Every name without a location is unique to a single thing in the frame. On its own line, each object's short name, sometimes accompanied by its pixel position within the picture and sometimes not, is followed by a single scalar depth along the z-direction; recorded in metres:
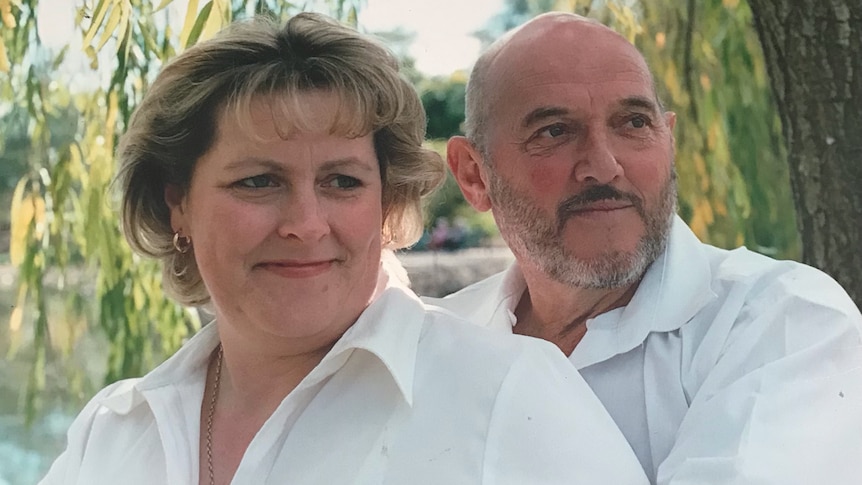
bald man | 1.33
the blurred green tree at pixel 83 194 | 2.33
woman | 1.28
